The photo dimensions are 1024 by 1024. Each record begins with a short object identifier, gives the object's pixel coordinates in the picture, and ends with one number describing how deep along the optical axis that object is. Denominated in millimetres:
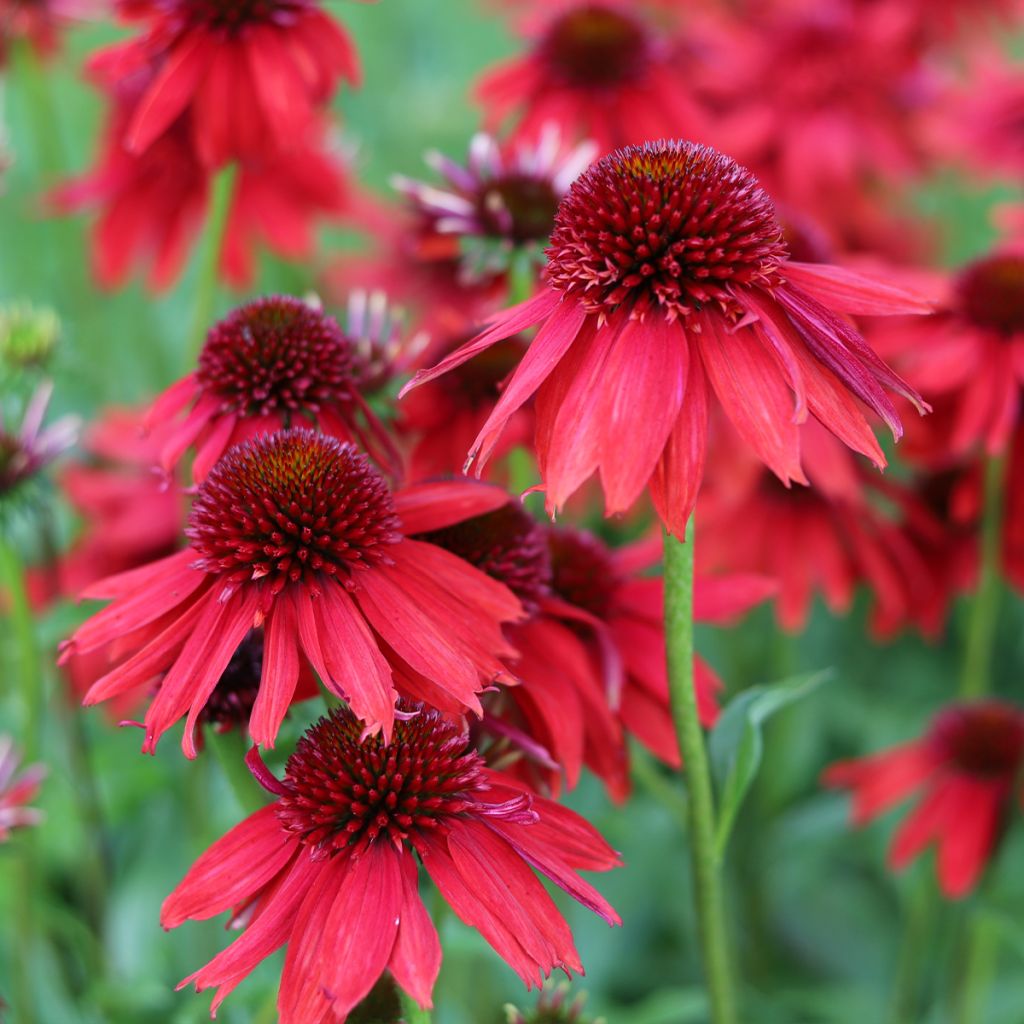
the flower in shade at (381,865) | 472
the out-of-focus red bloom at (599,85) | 723
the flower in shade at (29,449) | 579
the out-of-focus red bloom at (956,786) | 628
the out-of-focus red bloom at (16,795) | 546
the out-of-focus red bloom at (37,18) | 757
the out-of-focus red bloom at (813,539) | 682
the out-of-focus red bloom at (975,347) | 634
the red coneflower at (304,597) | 489
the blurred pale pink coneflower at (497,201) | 603
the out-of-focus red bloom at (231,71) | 591
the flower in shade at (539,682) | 520
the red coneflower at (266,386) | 528
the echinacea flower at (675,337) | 479
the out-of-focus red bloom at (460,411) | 594
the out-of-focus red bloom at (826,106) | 852
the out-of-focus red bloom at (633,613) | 542
